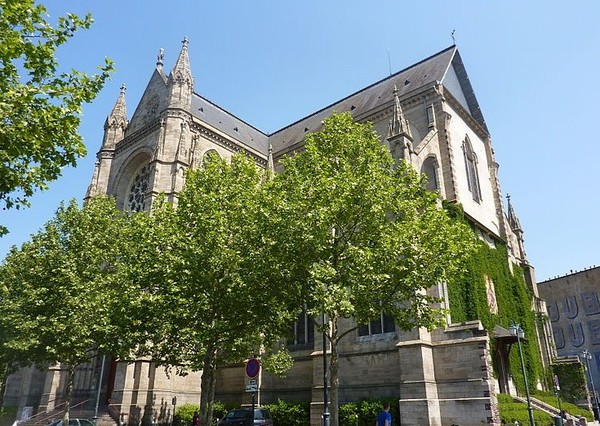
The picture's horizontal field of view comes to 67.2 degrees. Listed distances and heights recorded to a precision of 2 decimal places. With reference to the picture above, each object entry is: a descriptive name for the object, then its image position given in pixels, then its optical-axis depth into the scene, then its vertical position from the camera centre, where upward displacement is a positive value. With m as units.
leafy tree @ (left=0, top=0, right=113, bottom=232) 8.59 +5.17
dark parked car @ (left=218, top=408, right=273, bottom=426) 18.70 -1.37
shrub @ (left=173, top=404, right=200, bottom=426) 24.33 -1.59
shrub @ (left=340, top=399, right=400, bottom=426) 18.83 -1.18
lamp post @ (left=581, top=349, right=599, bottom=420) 29.54 -1.81
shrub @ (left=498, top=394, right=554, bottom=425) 18.41 -1.25
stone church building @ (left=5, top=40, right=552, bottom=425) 18.48 +11.35
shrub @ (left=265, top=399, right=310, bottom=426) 21.94 -1.37
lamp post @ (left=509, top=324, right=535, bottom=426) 20.47 +2.18
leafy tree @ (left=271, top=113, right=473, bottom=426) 15.01 +4.46
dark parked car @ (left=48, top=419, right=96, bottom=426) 20.19 -1.64
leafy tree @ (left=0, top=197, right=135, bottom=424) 18.75 +3.77
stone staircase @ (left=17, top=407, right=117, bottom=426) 23.80 -1.77
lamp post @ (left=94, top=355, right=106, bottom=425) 23.37 -1.48
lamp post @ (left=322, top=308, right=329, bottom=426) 13.42 -0.82
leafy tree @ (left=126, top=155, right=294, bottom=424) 15.94 +3.35
